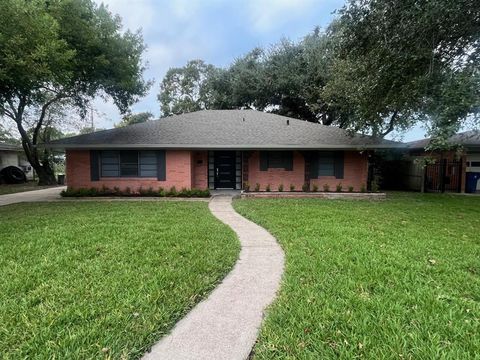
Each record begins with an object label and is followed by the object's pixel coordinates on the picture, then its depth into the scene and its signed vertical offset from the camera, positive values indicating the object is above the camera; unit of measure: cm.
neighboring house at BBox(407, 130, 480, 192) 1506 -21
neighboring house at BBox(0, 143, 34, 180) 2182 +69
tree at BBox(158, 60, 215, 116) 3418 +929
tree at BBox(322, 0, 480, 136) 736 +332
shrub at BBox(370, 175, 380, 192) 1272 -79
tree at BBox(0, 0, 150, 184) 757 +369
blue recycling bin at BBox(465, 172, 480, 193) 1505 -68
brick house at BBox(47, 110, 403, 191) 1257 +38
